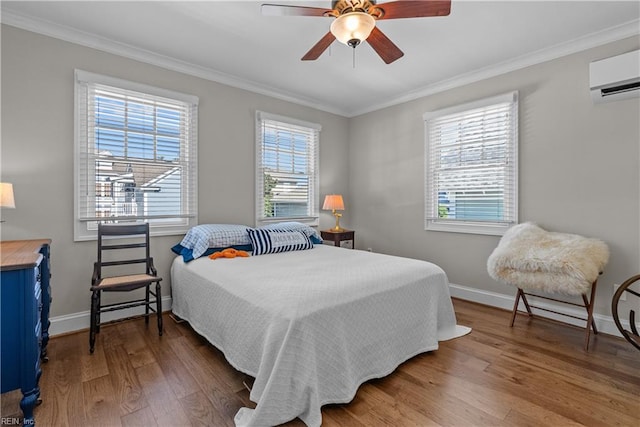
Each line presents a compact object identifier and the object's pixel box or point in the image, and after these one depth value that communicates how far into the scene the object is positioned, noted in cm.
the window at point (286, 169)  402
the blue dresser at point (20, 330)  149
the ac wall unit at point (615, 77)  251
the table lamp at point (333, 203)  440
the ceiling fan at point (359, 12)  179
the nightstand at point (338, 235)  439
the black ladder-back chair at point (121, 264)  245
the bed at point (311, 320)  160
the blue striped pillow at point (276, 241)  317
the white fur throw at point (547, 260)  241
